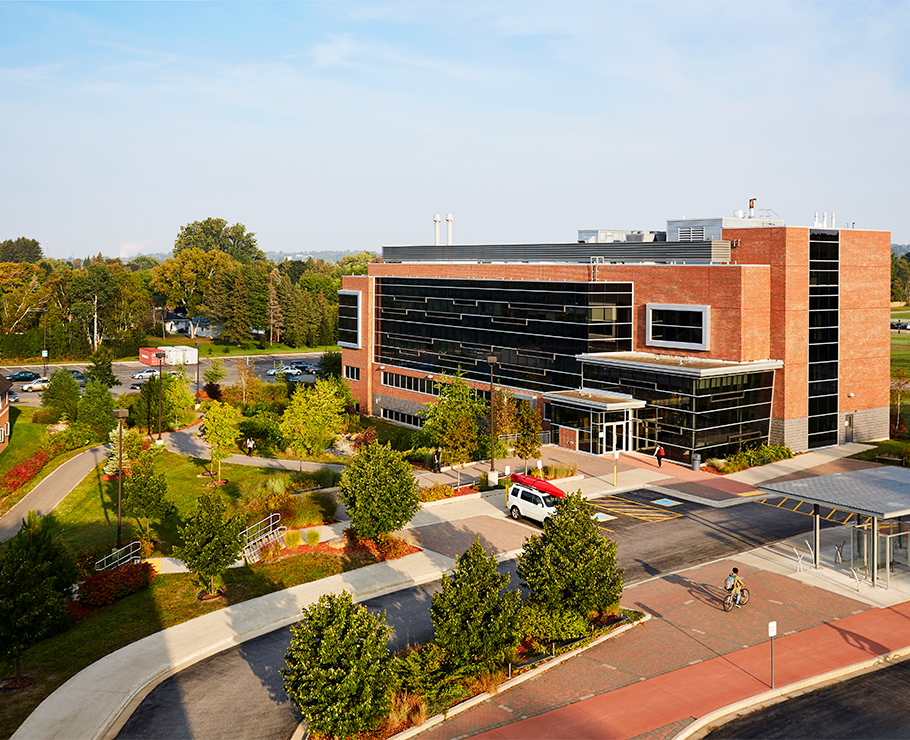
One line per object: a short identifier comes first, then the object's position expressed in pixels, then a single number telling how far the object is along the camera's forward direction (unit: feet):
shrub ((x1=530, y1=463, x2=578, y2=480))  140.36
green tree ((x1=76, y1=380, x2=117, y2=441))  193.06
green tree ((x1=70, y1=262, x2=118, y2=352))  394.93
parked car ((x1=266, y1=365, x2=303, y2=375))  306.41
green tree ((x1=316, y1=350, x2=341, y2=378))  271.49
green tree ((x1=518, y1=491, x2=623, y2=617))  73.20
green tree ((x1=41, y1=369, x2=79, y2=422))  212.02
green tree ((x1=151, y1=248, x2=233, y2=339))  454.81
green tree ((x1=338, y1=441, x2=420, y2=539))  100.94
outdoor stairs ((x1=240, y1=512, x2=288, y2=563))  100.12
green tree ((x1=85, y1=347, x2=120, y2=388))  232.94
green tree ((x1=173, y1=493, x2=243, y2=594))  86.28
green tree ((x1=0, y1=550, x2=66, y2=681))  69.62
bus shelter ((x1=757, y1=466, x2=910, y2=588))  88.53
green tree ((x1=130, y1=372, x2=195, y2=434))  202.39
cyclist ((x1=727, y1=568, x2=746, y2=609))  82.23
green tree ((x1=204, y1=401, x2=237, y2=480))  144.46
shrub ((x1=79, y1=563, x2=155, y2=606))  87.25
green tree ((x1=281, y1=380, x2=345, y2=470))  154.51
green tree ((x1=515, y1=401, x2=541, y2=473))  140.05
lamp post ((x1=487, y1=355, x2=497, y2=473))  134.92
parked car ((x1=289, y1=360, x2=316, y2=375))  326.07
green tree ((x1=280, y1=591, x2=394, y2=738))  55.57
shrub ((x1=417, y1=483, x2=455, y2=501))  128.26
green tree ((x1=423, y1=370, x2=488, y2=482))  141.69
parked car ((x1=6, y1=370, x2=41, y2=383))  305.53
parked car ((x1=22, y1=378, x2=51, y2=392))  283.51
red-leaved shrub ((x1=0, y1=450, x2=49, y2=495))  166.40
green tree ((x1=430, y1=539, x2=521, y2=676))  64.44
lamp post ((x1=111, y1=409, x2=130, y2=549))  108.86
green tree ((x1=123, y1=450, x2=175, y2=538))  113.70
